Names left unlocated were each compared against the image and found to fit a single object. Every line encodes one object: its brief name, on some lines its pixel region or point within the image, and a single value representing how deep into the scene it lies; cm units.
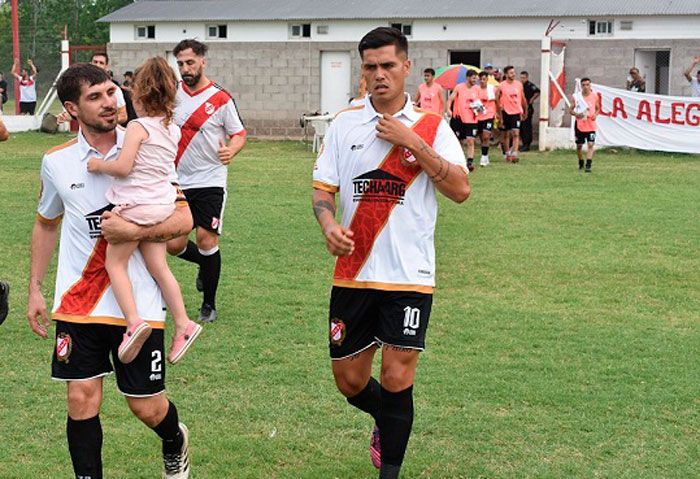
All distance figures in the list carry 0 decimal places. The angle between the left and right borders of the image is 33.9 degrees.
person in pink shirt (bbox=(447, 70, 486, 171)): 2338
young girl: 490
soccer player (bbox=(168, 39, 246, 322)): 921
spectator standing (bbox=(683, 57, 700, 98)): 2742
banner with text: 2553
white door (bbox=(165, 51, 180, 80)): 3403
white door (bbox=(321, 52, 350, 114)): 3281
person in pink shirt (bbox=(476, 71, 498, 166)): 2347
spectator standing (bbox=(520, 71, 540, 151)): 2830
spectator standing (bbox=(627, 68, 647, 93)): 2811
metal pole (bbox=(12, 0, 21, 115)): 3472
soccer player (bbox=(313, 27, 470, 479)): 530
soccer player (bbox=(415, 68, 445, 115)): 2494
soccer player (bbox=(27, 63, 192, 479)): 491
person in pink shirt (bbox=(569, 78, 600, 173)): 2211
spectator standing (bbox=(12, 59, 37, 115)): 3494
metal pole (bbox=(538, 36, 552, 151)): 2755
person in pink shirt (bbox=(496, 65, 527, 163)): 2445
